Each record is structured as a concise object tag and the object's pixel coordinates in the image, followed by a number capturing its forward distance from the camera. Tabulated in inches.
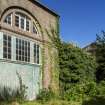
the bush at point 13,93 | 333.9
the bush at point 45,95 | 390.4
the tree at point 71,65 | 449.5
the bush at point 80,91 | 406.6
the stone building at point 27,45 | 345.5
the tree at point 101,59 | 569.0
